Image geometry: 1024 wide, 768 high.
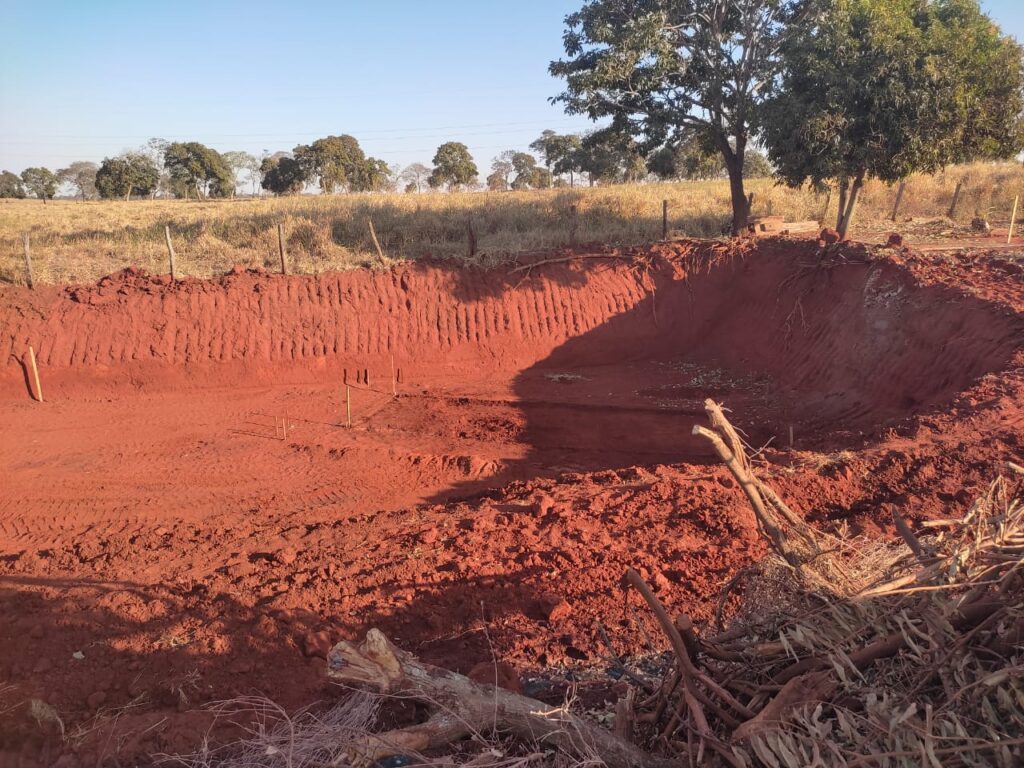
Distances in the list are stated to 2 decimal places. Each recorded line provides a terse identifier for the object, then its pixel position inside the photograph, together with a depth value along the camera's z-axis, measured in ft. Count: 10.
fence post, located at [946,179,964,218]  59.26
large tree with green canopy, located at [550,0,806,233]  42.91
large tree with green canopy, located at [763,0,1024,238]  36.63
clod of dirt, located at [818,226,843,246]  38.42
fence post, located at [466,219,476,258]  47.30
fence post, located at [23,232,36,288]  40.18
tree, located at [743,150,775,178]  116.47
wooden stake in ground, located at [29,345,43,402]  36.22
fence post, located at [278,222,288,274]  42.45
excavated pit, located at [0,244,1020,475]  28.50
